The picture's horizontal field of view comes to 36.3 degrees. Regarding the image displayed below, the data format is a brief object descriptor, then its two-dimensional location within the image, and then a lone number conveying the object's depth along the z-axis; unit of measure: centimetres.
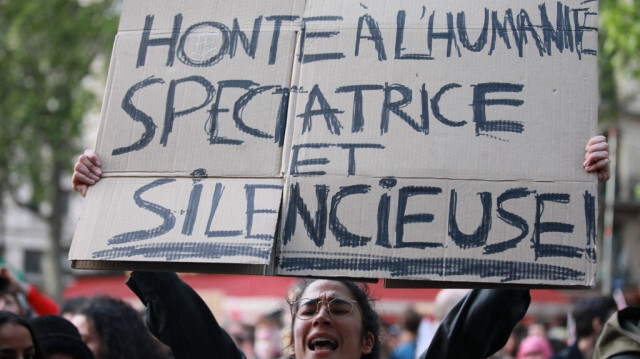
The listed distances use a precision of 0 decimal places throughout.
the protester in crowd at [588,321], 531
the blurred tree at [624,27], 1220
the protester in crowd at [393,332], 360
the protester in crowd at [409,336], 700
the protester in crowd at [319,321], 300
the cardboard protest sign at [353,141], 272
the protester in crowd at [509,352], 855
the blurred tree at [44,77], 2323
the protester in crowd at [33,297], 459
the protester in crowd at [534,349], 639
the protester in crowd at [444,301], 516
